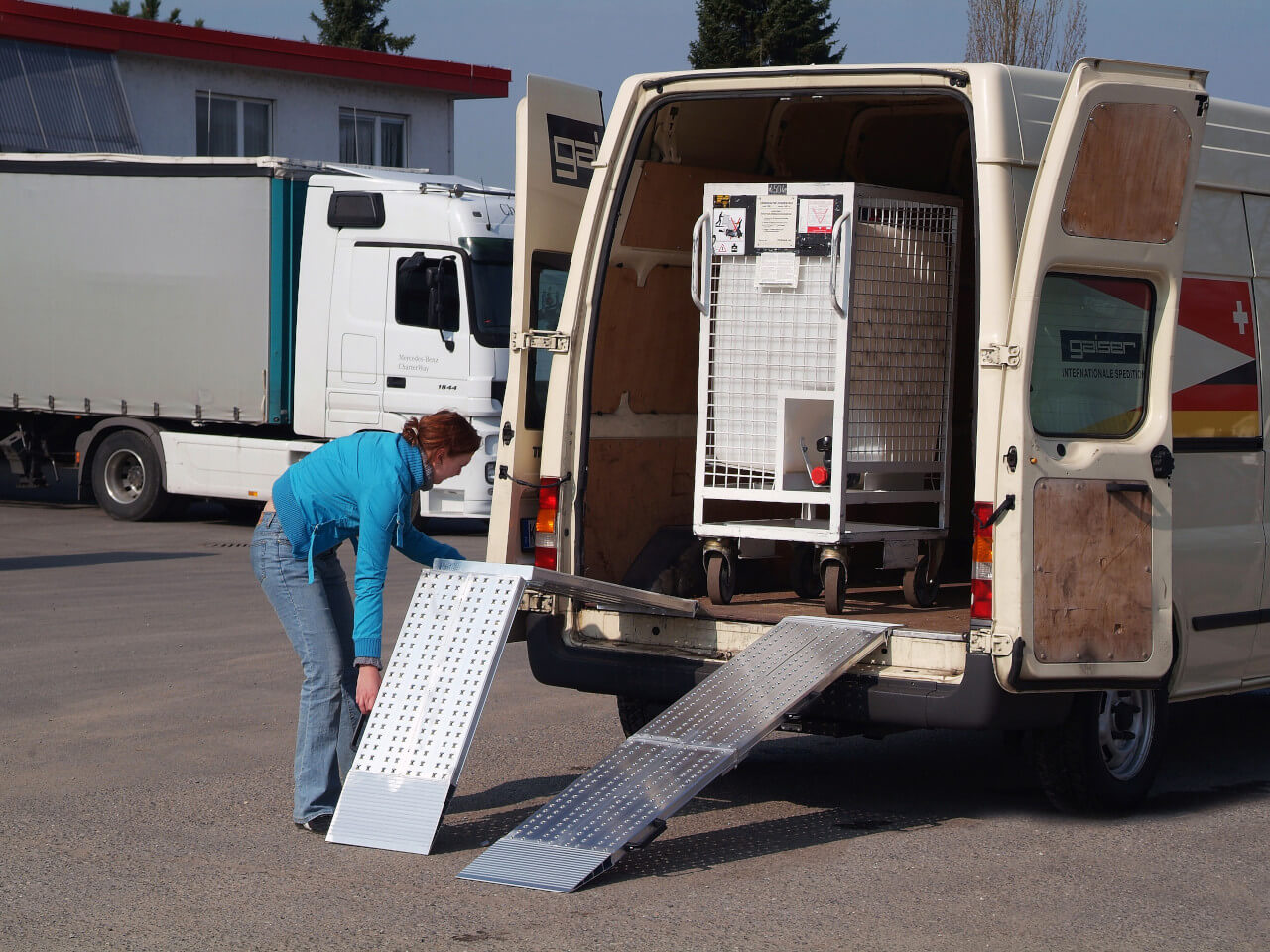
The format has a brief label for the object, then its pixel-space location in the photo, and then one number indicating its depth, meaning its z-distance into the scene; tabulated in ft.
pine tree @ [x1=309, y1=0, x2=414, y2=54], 160.76
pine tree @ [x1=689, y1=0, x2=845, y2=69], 128.98
